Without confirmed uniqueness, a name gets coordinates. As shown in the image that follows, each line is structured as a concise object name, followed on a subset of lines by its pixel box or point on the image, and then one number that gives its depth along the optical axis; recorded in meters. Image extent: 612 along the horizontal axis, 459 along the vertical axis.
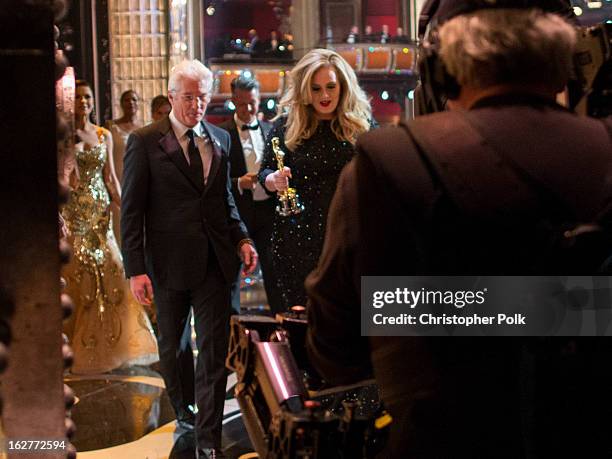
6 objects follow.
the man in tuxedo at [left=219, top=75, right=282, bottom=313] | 5.70
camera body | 1.59
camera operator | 1.54
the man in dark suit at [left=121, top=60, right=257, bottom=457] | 4.22
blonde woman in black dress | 4.22
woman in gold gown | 6.01
